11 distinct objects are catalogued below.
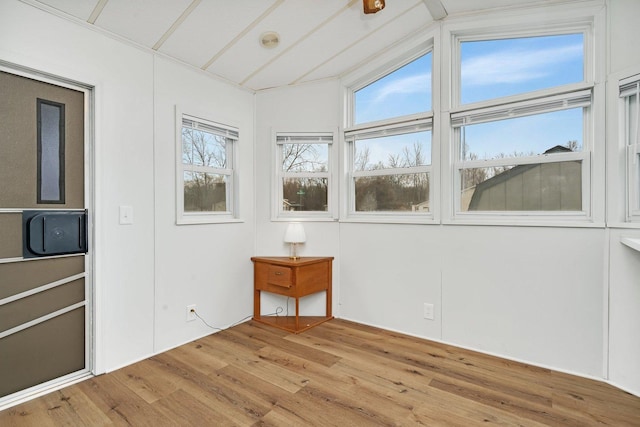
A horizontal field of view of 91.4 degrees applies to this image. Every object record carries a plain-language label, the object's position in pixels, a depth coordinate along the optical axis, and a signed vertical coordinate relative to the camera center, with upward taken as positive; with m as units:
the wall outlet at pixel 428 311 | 2.70 -0.87
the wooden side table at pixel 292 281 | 2.89 -0.68
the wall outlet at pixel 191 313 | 2.73 -0.89
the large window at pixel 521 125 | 2.20 +0.66
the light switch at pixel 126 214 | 2.28 -0.02
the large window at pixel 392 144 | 2.84 +0.65
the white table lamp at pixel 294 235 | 3.07 -0.23
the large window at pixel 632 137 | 1.93 +0.47
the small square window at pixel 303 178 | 3.36 +0.36
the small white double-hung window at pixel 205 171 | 2.76 +0.38
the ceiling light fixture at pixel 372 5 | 2.03 +1.35
